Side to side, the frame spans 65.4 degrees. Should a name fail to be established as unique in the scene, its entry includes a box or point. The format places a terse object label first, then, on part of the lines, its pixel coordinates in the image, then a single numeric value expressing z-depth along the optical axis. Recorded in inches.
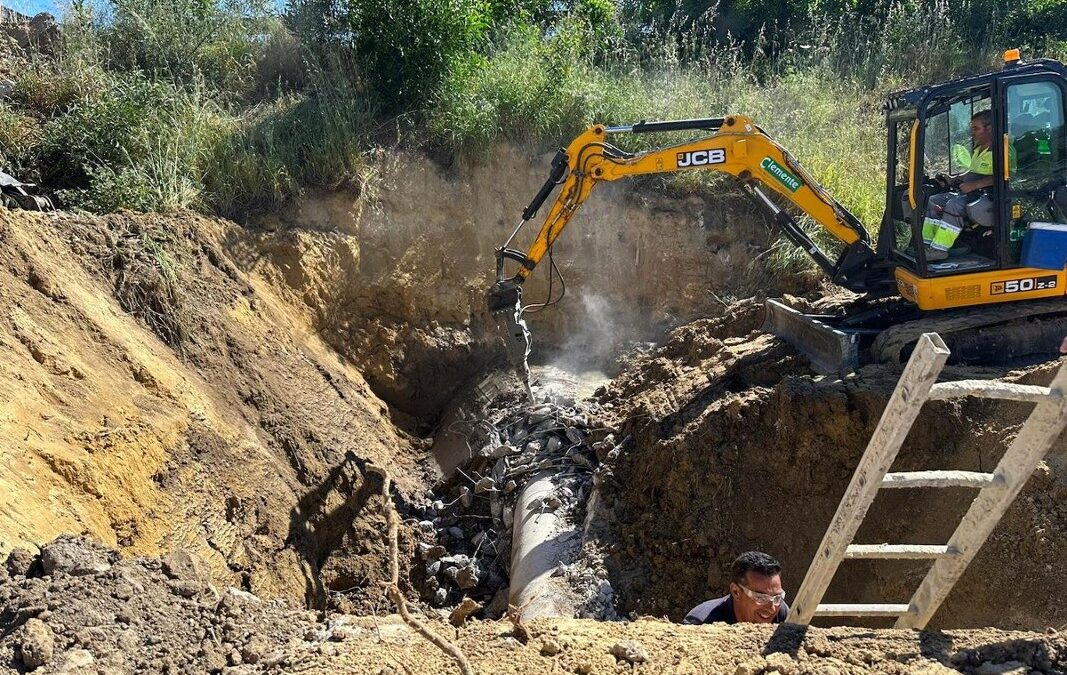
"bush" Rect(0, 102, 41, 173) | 302.2
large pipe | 207.2
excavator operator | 224.1
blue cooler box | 222.1
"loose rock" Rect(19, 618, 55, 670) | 114.3
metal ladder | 121.1
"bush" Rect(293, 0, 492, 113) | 367.2
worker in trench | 157.4
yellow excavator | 221.6
